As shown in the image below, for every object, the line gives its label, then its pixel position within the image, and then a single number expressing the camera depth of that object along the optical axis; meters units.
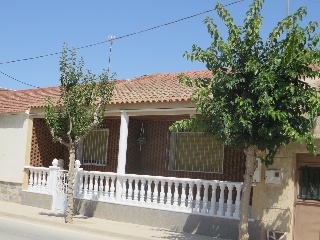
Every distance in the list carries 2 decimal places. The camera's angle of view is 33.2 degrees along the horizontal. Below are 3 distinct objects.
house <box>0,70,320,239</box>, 11.29
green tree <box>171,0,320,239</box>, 9.38
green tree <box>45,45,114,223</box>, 13.76
